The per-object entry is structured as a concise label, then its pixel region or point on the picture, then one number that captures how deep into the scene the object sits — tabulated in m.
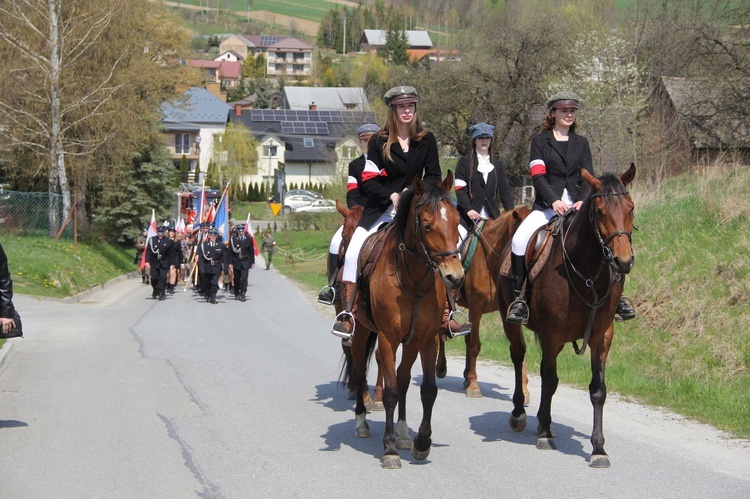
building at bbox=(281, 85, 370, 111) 137.25
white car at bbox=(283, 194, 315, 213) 77.88
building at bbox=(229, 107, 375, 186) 101.75
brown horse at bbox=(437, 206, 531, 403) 10.58
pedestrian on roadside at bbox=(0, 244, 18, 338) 8.52
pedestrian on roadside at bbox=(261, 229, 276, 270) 47.59
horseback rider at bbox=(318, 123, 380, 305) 9.83
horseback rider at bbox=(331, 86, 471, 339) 8.27
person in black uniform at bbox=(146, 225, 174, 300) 29.50
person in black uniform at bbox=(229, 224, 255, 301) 29.47
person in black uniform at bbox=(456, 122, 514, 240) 11.23
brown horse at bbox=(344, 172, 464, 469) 7.26
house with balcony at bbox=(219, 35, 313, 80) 192.25
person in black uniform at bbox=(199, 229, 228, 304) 28.28
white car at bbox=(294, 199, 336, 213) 52.01
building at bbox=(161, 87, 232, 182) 105.94
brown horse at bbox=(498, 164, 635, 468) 7.37
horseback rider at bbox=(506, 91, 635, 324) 8.70
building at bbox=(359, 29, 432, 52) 189.25
